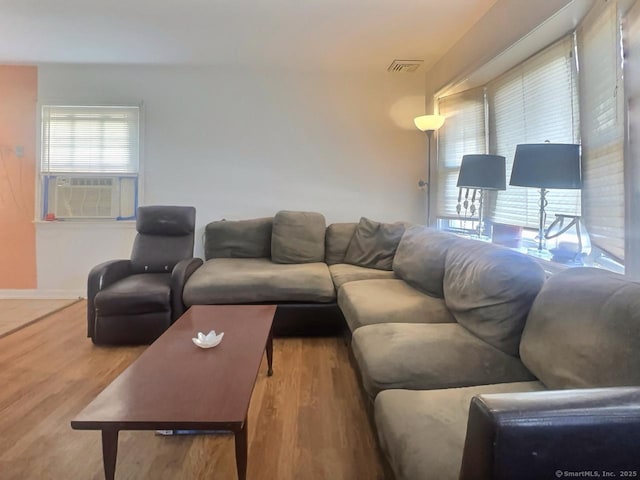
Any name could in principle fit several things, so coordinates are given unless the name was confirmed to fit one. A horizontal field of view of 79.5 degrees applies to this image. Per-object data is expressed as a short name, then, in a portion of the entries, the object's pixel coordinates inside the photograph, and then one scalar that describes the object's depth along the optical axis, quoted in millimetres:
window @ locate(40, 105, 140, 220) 4039
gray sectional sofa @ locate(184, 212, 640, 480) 742
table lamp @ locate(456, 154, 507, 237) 2594
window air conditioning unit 4066
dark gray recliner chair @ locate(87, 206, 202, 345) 2773
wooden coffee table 1149
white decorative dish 1709
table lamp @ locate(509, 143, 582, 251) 1835
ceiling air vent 3805
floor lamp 3604
